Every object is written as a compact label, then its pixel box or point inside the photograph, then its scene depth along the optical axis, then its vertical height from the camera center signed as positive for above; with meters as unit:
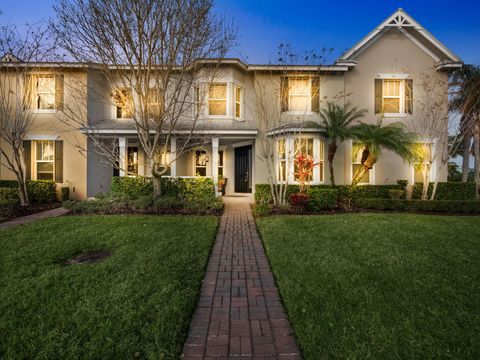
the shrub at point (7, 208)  8.30 -1.08
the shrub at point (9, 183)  12.20 -0.34
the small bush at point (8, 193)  10.80 -0.74
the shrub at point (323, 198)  9.71 -0.76
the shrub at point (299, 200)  9.04 -0.78
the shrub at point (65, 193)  12.43 -0.82
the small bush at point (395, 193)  10.95 -0.63
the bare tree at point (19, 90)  10.64 +3.81
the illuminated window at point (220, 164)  14.88 +0.82
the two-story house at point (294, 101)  12.51 +3.94
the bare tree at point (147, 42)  8.19 +4.72
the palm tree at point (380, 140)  10.48 +1.68
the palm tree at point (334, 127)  11.01 +2.32
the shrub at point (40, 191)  11.79 -0.69
